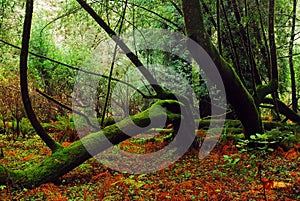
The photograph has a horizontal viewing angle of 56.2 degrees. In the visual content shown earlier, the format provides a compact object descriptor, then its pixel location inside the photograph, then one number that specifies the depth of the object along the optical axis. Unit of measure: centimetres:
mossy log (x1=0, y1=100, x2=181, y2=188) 412
